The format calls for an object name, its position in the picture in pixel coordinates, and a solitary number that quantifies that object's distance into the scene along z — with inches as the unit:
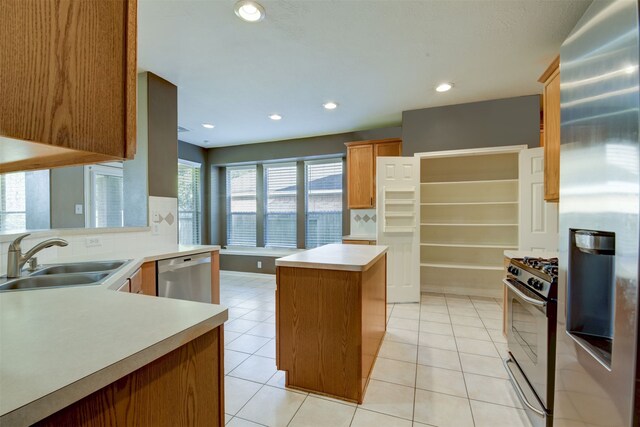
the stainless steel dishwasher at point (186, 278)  92.0
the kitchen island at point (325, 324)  73.3
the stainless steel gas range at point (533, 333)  59.8
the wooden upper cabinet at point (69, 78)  17.5
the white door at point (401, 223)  152.2
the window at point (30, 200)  143.9
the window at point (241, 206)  237.3
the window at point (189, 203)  219.5
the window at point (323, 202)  211.0
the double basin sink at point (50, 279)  57.5
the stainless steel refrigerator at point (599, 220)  33.3
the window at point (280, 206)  225.1
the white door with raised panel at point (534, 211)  128.8
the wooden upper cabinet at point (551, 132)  87.5
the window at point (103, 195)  163.2
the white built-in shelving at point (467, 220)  162.7
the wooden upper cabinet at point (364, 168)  174.2
